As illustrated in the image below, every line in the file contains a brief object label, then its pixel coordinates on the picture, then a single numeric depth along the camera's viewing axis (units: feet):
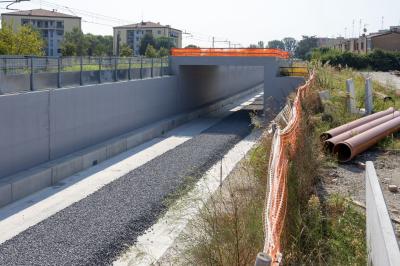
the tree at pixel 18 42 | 112.48
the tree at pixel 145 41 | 285.64
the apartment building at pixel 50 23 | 283.28
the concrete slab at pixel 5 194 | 37.37
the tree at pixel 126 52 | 196.95
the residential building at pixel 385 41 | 210.38
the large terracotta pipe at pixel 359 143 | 30.66
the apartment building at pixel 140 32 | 347.36
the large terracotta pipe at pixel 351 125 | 32.99
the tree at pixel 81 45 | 190.60
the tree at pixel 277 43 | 444.68
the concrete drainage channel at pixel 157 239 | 27.30
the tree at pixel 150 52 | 201.48
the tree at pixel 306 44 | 367.45
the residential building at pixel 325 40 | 424.87
